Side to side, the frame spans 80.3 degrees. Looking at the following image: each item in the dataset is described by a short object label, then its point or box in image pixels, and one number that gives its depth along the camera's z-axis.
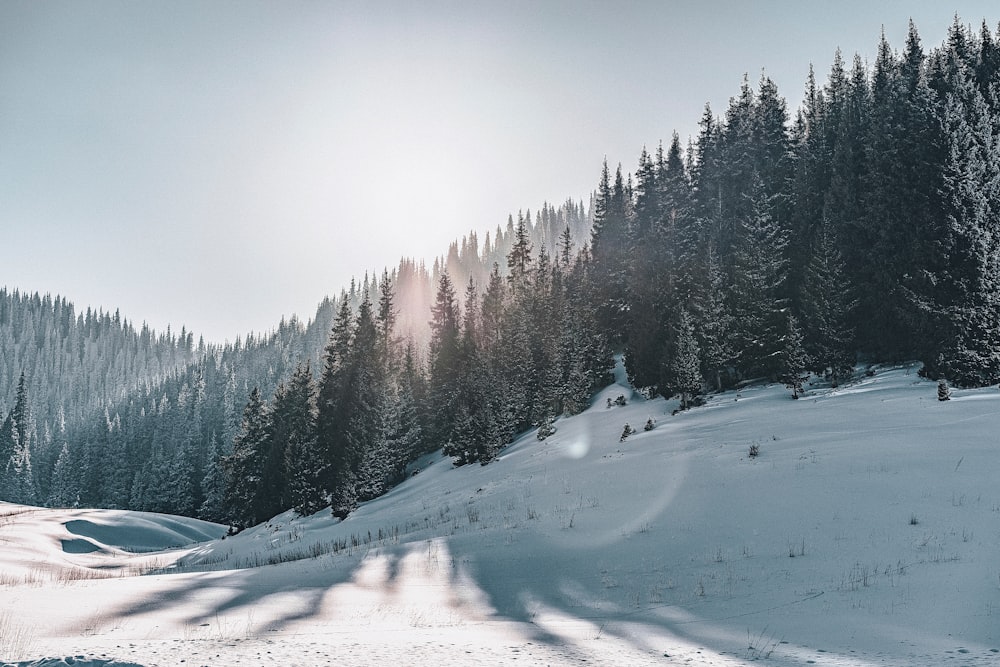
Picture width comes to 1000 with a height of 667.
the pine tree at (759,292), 35.28
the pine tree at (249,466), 50.56
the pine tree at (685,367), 33.34
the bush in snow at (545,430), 37.05
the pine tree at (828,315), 31.20
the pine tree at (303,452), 42.78
